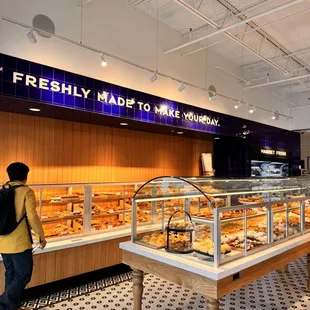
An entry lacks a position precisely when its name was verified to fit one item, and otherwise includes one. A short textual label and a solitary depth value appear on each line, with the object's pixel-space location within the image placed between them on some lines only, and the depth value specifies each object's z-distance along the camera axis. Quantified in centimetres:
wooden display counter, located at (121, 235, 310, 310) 246
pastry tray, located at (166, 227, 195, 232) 302
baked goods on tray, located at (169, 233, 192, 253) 292
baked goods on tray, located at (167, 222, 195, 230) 307
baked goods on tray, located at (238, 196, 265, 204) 363
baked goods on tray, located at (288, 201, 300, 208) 389
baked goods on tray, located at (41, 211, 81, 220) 432
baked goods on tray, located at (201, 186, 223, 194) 300
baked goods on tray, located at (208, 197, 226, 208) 306
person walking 315
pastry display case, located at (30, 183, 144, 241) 436
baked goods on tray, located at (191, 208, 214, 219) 351
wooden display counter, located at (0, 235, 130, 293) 383
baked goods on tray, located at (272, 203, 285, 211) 354
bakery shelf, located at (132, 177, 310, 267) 288
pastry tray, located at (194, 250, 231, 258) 270
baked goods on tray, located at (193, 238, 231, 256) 269
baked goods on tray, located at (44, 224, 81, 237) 423
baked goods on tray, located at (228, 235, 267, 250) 299
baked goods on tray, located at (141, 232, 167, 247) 315
